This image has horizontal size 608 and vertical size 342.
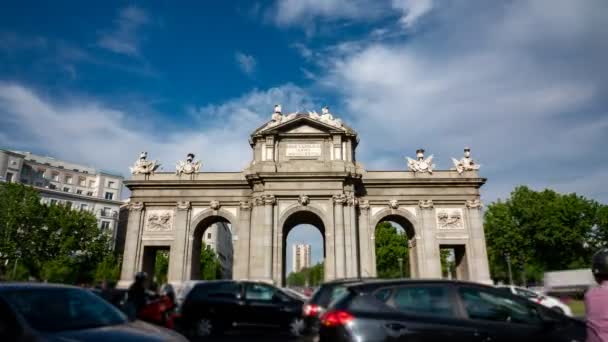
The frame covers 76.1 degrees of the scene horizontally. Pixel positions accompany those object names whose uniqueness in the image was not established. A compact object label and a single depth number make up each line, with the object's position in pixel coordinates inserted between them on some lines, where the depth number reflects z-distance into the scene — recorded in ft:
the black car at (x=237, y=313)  44.57
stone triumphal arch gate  101.09
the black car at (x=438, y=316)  19.49
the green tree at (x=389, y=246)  216.33
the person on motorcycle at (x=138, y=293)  36.32
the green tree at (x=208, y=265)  231.30
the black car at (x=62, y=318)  16.56
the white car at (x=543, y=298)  65.93
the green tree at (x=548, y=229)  166.09
